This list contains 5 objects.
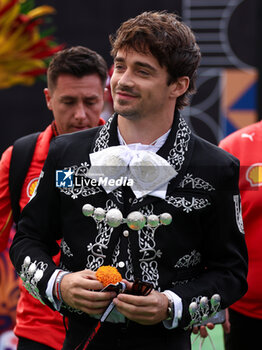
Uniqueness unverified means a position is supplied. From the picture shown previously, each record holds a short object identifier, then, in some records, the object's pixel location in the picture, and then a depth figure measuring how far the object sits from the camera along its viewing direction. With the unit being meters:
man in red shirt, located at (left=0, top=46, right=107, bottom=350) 6.34
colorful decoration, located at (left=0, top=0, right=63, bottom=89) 10.82
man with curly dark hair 4.68
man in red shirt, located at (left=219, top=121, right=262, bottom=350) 6.37
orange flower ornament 4.39
